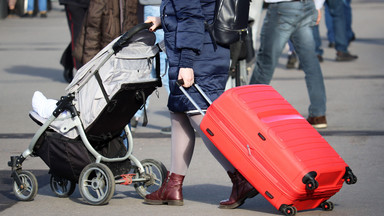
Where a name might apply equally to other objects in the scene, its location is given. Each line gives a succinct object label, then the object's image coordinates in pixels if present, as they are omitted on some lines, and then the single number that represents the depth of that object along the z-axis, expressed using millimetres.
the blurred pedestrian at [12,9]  47944
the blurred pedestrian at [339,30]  28392
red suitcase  9753
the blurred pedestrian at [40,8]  48554
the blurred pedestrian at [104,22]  15346
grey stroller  10927
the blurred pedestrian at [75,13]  16892
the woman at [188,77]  10310
